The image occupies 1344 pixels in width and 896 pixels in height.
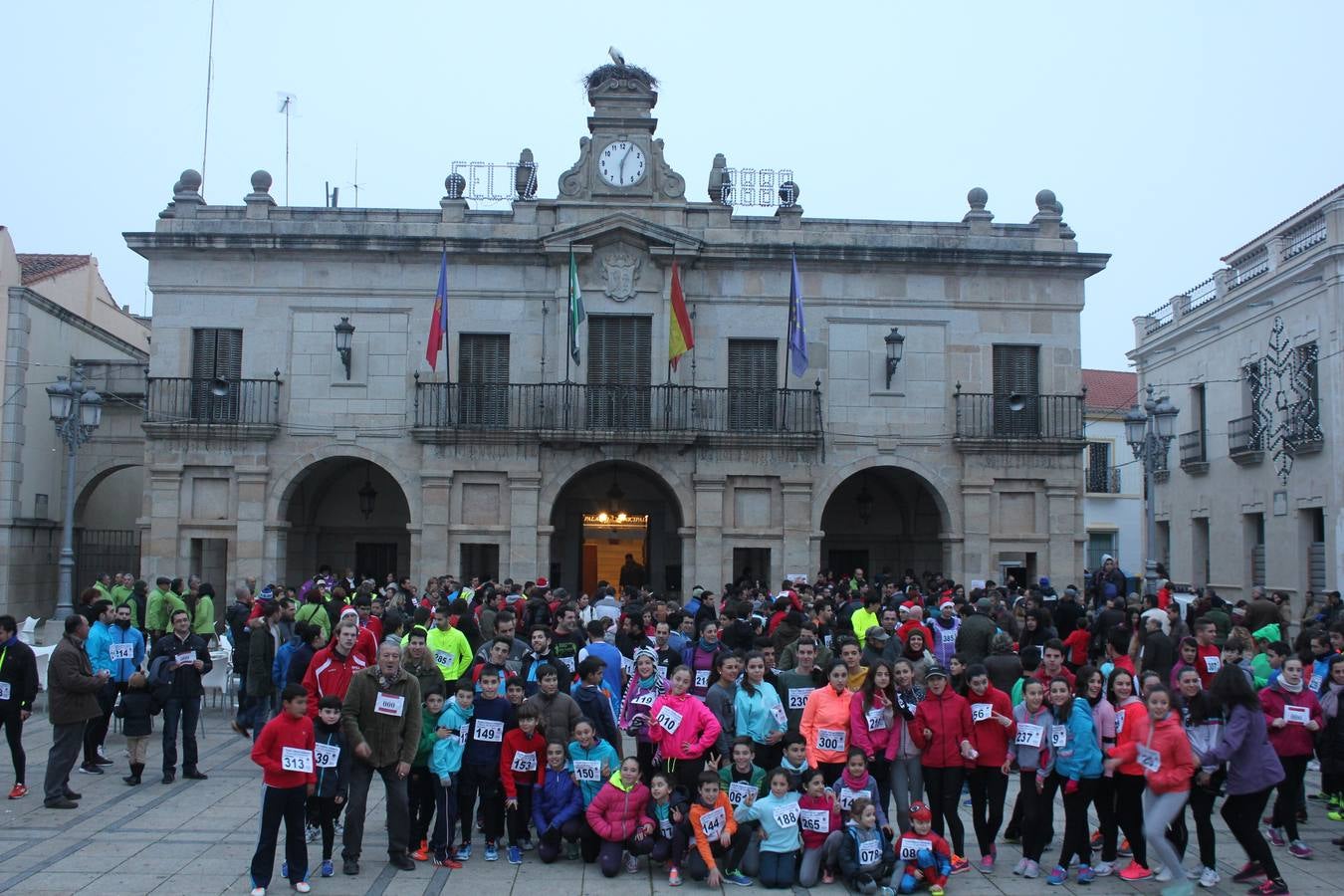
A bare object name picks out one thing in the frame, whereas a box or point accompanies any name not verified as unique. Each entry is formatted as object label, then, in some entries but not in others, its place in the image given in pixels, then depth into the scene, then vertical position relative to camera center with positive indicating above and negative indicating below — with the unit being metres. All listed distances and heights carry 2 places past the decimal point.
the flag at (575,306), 23.17 +4.33
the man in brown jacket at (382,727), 9.36 -1.56
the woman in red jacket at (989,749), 9.63 -1.71
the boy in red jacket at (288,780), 8.67 -1.83
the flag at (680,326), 23.36 +4.00
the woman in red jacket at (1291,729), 10.23 -1.62
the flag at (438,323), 23.17 +3.98
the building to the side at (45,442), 26.36 +1.84
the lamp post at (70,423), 20.73 +1.81
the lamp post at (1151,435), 20.53 +1.78
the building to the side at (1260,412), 25.47 +3.01
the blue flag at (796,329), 23.14 +3.92
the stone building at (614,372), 24.39 +3.26
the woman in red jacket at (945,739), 9.73 -1.65
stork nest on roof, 24.88 +9.42
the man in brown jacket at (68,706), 11.18 -1.72
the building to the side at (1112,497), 42.12 +1.42
